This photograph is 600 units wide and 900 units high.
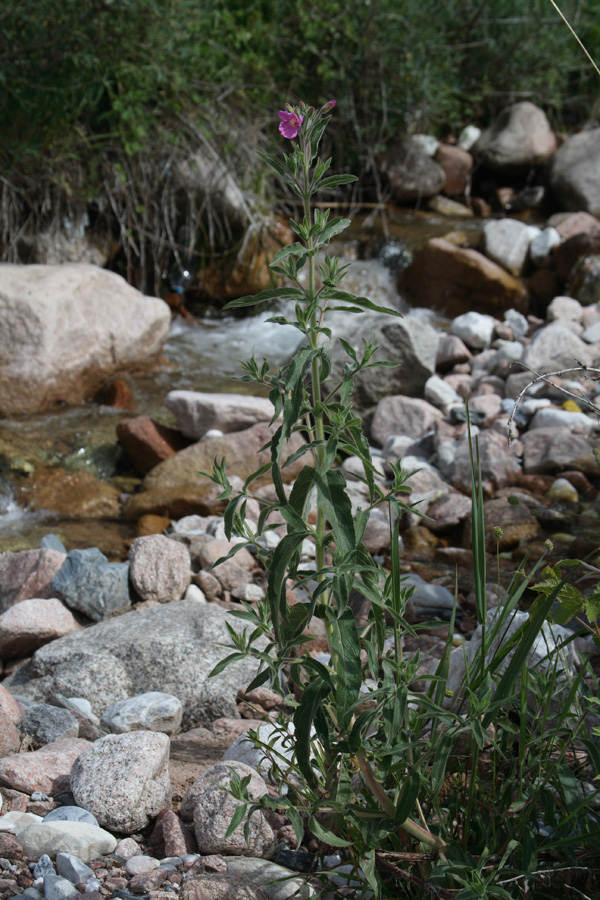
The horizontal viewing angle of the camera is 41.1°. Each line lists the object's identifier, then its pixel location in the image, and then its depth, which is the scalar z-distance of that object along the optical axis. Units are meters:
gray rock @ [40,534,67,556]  3.84
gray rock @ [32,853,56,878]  1.53
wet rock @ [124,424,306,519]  4.41
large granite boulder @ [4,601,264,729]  2.51
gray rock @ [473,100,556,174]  9.88
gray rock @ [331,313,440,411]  5.52
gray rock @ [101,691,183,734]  2.28
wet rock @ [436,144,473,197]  9.91
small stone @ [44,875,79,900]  1.45
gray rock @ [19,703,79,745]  2.18
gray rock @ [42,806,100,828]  1.72
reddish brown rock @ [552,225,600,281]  7.48
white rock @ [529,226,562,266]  8.05
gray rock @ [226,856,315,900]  1.49
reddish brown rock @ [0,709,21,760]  2.08
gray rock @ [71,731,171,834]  1.76
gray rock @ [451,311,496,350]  6.68
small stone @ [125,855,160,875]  1.60
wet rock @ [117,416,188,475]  5.00
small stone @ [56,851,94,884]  1.53
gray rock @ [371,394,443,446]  5.30
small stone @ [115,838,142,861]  1.68
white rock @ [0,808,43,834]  1.67
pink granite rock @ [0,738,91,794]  1.87
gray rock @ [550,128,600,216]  8.96
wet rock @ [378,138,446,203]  9.46
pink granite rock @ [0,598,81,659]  2.90
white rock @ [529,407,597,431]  5.01
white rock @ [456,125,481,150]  10.32
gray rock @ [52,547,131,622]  3.21
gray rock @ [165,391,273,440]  4.98
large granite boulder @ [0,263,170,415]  5.48
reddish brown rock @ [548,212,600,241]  8.28
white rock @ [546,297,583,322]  6.91
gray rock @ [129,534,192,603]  3.34
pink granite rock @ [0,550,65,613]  3.33
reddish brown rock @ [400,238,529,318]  7.48
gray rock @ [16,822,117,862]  1.60
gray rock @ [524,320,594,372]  5.98
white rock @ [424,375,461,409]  5.61
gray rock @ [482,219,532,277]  8.07
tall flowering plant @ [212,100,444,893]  1.27
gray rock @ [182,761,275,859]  1.66
